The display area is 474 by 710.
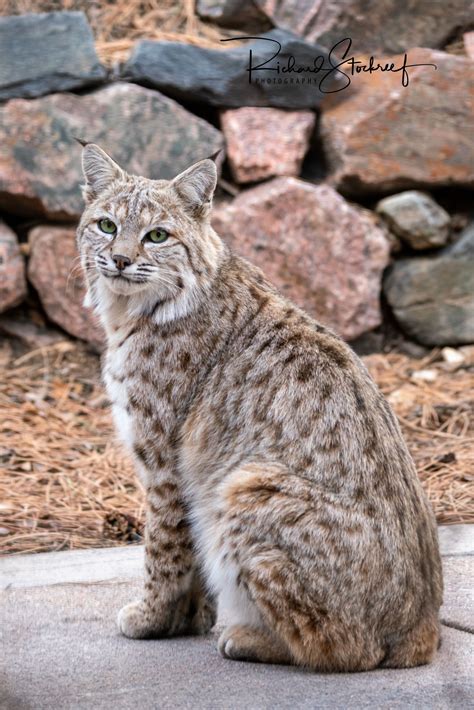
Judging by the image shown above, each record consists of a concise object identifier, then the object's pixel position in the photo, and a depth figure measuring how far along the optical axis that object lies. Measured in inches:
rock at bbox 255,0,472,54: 450.6
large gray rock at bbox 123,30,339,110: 428.8
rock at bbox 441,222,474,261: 454.3
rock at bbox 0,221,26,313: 435.5
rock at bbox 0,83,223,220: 426.6
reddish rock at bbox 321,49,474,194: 445.7
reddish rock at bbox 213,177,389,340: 441.4
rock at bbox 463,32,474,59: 460.8
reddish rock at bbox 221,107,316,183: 440.5
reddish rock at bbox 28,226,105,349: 436.1
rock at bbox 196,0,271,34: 455.8
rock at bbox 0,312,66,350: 449.1
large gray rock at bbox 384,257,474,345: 454.0
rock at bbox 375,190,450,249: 449.7
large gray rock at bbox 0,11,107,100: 424.2
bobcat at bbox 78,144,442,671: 221.6
